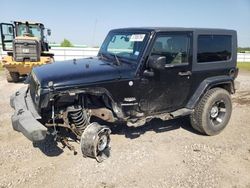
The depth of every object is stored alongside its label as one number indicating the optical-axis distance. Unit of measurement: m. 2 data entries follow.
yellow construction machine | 7.38
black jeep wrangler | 2.80
